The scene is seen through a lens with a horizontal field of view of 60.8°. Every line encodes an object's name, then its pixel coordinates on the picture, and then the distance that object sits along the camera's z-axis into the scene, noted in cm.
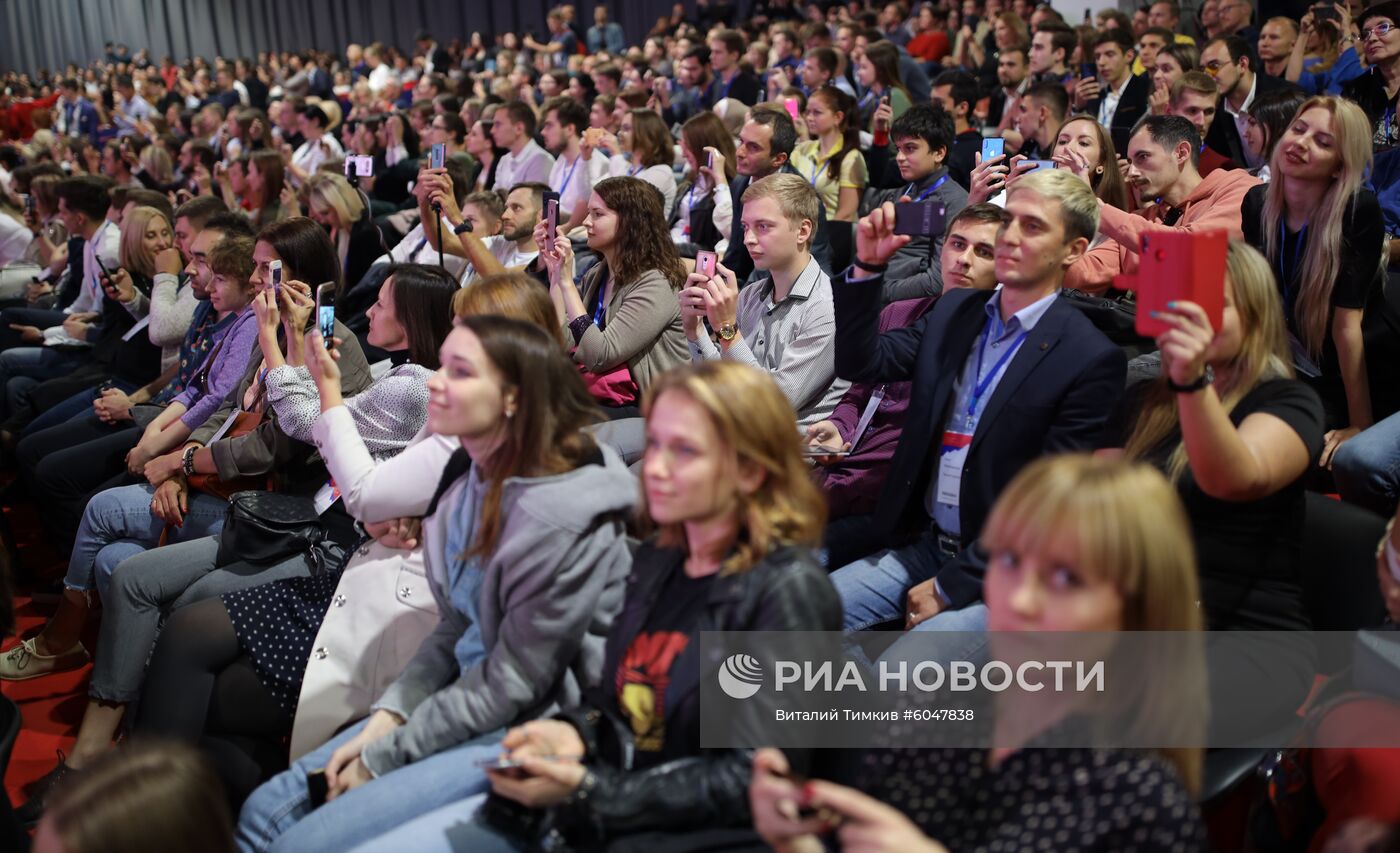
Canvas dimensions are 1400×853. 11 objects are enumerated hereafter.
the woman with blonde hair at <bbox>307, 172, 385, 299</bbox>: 523
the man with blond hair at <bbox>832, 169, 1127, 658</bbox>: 217
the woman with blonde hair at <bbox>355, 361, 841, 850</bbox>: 157
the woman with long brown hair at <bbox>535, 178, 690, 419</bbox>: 333
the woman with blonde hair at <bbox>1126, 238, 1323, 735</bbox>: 180
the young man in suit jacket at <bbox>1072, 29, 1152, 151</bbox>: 559
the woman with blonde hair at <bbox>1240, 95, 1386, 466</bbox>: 288
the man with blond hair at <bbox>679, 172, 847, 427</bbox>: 304
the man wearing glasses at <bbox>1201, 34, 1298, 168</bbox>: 500
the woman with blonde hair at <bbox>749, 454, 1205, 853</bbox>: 124
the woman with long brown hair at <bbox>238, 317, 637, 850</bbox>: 188
